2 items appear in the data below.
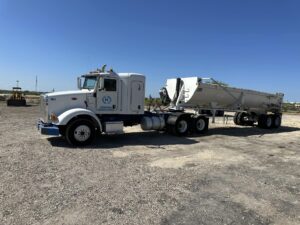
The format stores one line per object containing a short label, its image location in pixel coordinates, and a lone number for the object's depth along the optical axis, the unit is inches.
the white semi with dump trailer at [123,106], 332.9
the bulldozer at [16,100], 1202.0
